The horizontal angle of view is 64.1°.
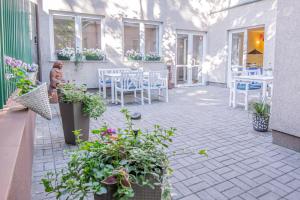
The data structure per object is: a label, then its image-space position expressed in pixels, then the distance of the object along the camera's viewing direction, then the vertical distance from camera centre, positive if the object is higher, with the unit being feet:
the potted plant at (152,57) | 25.56 +2.38
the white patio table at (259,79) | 15.55 +0.02
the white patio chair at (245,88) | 16.81 -0.63
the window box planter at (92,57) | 22.46 +2.04
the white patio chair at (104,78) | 20.97 +0.03
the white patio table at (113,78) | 18.51 +0.07
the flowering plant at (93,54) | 22.47 +2.32
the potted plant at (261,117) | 11.50 -1.80
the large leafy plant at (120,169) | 2.93 -1.19
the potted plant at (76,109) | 9.42 -1.19
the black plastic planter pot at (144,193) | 3.04 -1.46
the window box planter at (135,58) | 24.79 +2.18
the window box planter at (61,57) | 21.33 +1.93
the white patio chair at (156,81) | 19.67 -0.17
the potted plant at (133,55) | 24.82 +2.48
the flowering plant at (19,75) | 6.72 +0.10
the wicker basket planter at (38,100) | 6.16 -0.58
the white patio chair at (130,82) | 18.17 -0.24
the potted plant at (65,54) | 21.31 +2.22
